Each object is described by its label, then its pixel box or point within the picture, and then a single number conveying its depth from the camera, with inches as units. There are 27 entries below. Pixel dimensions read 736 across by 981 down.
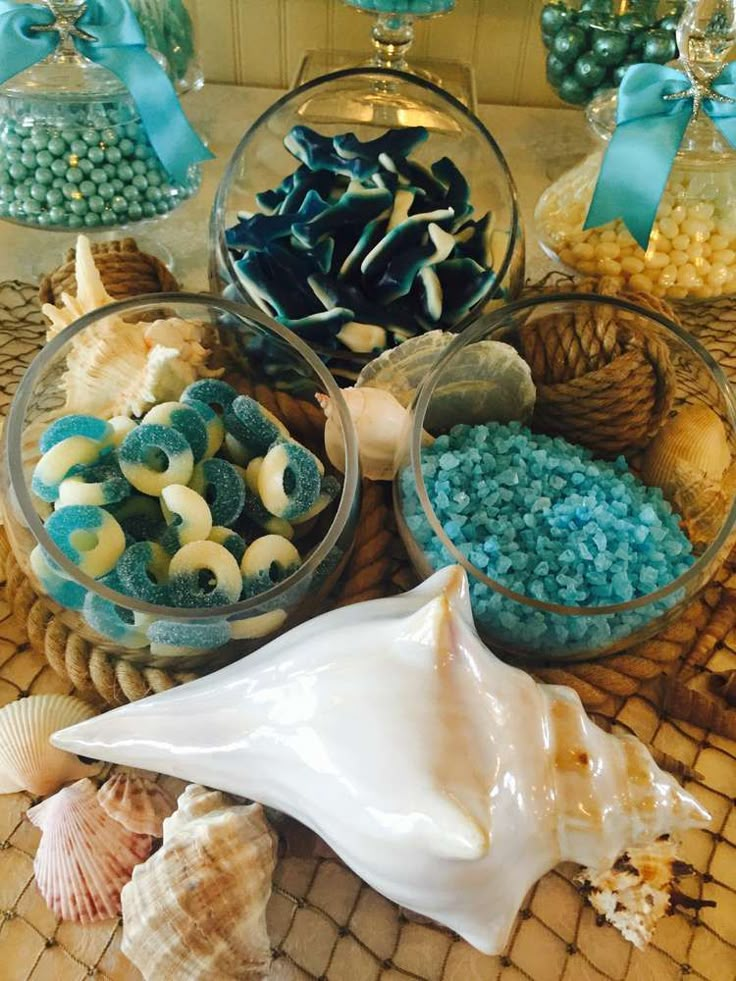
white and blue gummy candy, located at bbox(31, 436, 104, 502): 15.3
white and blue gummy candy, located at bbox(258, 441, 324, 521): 15.8
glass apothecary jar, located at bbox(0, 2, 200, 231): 23.7
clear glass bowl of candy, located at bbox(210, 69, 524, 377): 19.6
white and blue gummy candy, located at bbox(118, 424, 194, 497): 15.3
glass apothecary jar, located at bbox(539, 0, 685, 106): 26.3
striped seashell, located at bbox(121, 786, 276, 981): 12.9
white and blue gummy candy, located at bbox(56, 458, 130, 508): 15.0
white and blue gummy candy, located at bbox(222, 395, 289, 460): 16.4
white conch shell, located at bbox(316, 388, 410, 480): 18.0
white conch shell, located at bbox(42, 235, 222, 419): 17.3
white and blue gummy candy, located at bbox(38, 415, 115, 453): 15.7
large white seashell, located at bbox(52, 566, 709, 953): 11.8
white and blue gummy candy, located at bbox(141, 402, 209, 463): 16.0
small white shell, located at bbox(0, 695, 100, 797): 15.1
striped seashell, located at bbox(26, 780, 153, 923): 13.9
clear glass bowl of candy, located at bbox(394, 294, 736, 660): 15.5
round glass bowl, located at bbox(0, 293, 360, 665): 14.4
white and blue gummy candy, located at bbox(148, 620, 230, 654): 14.3
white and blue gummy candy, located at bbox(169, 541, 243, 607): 14.7
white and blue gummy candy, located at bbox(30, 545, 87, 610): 14.9
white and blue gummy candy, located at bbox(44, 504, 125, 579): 14.5
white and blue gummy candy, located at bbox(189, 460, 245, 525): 15.7
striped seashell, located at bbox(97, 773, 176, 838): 14.5
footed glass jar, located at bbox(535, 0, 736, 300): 23.8
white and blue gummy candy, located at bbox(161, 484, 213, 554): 14.9
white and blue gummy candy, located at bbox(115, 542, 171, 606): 14.5
